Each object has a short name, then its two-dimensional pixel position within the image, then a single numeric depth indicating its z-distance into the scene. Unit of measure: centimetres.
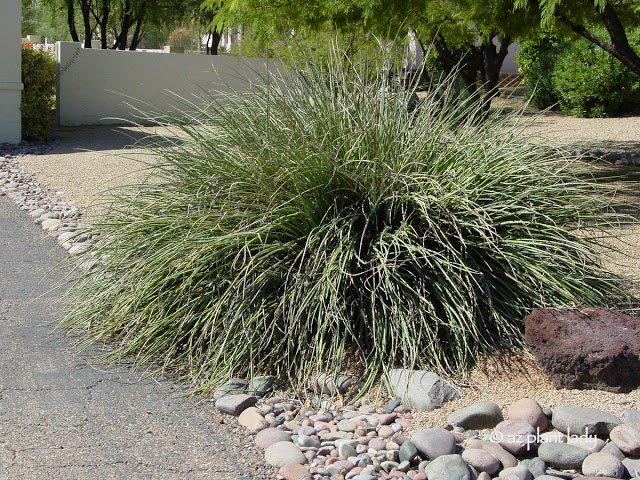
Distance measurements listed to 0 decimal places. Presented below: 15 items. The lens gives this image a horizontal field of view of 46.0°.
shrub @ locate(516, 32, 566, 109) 1734
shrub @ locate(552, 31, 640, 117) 1600
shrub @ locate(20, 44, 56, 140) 1440
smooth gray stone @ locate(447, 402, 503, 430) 370
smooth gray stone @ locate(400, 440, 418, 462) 339
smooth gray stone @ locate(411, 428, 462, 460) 340
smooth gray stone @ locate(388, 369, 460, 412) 389
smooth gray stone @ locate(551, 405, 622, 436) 354
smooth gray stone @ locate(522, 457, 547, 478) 331
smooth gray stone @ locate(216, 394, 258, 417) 390
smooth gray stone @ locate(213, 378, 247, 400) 407
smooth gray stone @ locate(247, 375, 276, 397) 410
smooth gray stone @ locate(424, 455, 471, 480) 320
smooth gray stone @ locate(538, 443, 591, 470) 337
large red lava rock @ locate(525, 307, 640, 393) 390
